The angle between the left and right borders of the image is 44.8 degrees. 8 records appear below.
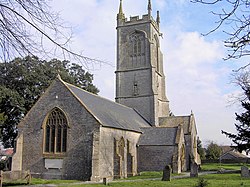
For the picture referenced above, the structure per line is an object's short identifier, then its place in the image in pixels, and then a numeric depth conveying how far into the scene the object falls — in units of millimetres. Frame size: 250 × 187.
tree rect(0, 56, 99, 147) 34938
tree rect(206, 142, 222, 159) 62688
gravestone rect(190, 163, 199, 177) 25469
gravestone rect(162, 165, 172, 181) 22000
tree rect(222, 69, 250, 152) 30067
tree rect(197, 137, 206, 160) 59062
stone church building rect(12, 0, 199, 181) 24484
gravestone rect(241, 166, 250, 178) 25094
